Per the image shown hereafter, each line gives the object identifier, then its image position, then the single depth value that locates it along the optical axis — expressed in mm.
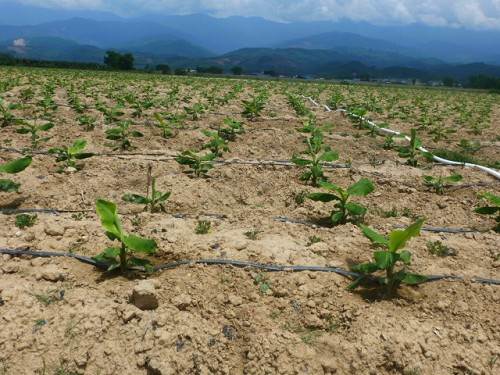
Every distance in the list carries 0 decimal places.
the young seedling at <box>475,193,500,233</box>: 4195
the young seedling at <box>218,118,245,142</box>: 7859
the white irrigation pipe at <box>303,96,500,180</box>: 6025
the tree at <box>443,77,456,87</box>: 82625
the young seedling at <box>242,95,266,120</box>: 10594
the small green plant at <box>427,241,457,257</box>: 3754
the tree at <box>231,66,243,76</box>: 88525
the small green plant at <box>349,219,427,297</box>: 2973
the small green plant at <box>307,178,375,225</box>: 4020
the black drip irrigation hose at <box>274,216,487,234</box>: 4199
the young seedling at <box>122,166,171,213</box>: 4305
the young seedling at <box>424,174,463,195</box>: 5066
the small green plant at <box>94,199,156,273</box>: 3027
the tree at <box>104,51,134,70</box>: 58394
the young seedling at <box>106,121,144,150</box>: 6806
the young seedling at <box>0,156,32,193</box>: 4363
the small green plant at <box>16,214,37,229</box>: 3865
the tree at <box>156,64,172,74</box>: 58962
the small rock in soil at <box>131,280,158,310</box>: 2861
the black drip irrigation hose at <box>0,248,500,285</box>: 3287
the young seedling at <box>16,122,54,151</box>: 6367
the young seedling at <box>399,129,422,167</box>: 6648
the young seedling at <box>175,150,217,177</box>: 5527
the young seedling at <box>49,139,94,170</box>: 5457
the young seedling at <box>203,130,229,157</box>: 6492
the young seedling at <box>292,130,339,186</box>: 5219
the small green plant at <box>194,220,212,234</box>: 3889
